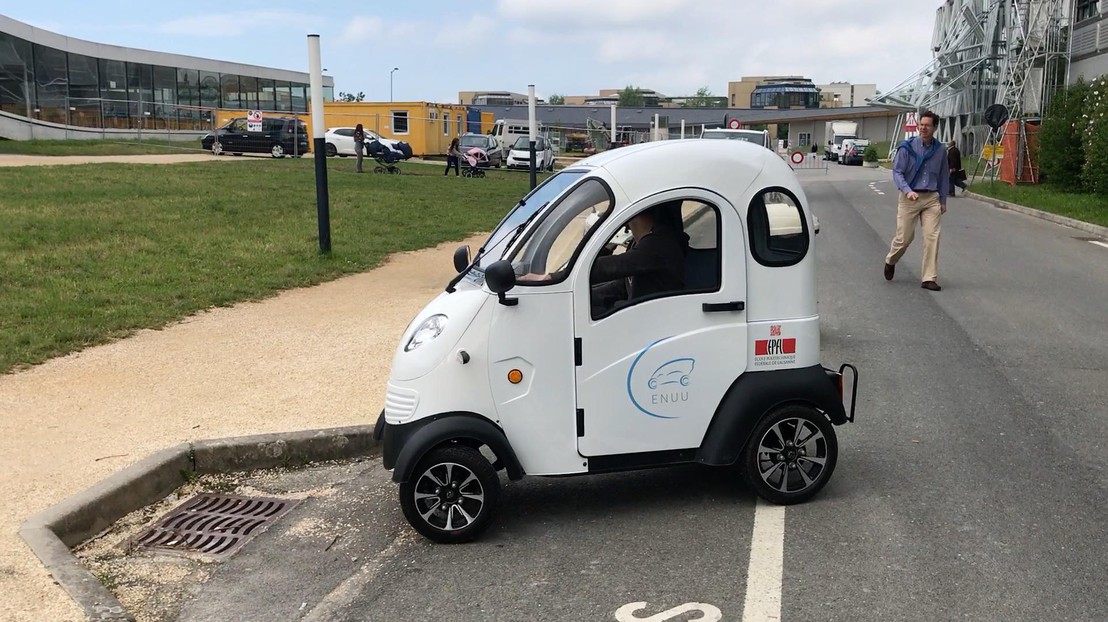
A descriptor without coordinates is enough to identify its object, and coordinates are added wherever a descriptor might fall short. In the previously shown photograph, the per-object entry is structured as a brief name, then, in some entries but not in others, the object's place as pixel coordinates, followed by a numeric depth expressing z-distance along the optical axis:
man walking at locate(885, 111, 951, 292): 11.38
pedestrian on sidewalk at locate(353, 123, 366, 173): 30.39
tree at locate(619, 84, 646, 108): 161.16
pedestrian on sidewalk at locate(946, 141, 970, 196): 23.55
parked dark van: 36.84
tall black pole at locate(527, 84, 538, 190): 22.53
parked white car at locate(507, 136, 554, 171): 39.78
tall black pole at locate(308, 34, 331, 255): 13.37
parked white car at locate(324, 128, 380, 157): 41.22
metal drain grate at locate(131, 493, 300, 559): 5.05
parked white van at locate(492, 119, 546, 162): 55.03
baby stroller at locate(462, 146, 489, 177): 34.69
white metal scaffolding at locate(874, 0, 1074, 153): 40.06
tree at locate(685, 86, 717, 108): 152.59
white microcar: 4.86
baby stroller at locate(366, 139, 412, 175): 32.03
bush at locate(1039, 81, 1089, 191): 26.61
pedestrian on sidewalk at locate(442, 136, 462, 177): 34.34
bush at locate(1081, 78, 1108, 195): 23.52
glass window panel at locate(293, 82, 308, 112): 62.22
